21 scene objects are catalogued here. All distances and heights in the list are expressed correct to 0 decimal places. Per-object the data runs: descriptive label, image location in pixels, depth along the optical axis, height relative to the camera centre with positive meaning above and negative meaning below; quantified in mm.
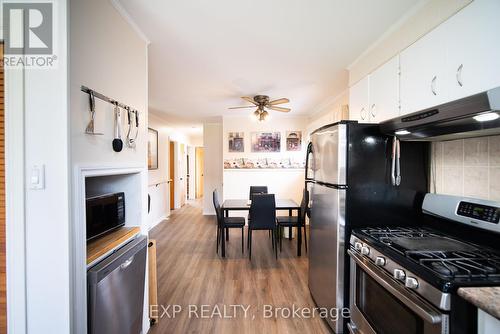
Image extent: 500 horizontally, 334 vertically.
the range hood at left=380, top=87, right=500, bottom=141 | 894 +216
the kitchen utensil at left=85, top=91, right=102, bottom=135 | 1181 +277
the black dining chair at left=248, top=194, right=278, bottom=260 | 3217 -715
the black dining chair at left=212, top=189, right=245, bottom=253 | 3364 -898
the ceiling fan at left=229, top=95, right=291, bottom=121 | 3273 +868
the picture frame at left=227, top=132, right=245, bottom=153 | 5223 +538
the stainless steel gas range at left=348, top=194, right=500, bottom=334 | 913 -492
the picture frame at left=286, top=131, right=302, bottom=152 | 5238 +541
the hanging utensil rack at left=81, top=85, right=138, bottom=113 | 1159 +389
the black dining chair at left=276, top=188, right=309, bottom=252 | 3419 -901
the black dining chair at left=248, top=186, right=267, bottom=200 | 4454 -504
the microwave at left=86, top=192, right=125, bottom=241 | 1349 -332
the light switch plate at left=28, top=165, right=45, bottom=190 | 993 -64
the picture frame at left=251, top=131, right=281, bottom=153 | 5230 +516
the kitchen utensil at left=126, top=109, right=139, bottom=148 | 1567 +290
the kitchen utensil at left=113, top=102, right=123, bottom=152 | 1404 +195
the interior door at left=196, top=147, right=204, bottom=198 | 9328 -344
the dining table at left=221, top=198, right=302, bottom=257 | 3379 -670
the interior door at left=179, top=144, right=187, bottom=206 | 7229 -299
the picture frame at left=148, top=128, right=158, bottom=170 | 4676 +321
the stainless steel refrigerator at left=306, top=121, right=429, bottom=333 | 1688 -144
